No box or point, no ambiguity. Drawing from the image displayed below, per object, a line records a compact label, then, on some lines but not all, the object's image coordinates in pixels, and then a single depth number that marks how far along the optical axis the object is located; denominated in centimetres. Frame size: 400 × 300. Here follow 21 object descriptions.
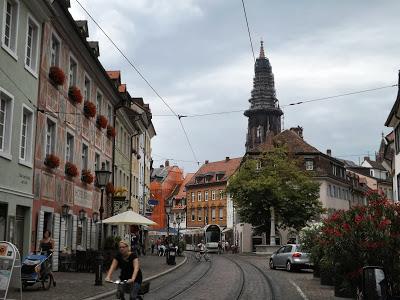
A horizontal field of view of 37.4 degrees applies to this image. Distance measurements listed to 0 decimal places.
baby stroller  1588
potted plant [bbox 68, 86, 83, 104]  2518
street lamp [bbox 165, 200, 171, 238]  3784
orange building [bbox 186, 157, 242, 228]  9750
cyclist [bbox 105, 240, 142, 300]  979
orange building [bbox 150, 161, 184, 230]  10481
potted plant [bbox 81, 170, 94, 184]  2789
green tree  5653
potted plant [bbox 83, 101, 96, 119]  2784
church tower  13238
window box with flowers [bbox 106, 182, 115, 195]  3322
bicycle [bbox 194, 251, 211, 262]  4203
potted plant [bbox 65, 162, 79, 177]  2495
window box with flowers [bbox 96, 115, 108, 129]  3080
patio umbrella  2697
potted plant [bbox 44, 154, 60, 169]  2195
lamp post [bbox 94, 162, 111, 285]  1884
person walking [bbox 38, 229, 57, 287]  1797
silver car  2963
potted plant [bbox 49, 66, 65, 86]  2241
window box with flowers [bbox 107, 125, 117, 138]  3382
